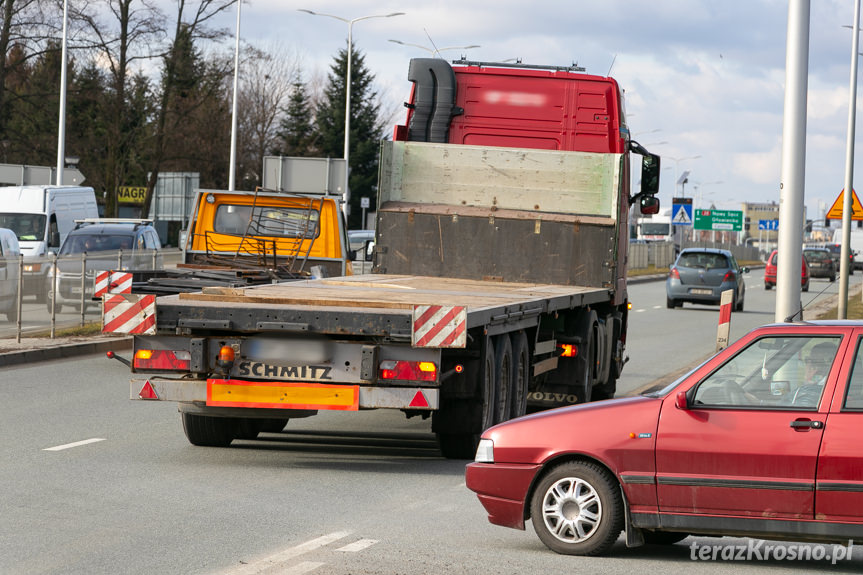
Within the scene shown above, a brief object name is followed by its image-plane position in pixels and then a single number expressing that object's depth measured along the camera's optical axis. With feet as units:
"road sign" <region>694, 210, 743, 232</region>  347.15
